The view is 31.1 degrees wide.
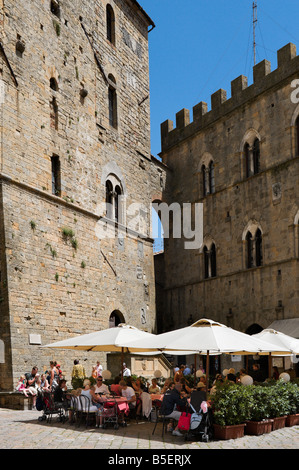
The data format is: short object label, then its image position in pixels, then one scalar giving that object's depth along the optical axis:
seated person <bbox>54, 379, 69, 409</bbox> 11.97
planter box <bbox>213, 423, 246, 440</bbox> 9.54
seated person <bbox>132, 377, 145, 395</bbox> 12.38
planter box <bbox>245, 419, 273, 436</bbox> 10.09
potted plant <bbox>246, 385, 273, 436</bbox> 10.11
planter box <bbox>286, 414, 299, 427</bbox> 11.23
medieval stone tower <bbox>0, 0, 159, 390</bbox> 15.96
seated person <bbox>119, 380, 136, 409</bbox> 11.70
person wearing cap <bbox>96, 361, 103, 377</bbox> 16.30
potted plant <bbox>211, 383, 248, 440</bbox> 9.58
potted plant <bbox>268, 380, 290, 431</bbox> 10.68
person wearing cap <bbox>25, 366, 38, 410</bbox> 14.11
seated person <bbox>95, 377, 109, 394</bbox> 11.66
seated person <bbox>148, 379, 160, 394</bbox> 12.97
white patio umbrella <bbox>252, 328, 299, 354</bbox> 13.12
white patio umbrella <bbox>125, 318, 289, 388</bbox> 9.98
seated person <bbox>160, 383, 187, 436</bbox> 10.23
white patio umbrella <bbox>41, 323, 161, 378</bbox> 11.43
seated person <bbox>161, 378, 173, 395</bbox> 12.42
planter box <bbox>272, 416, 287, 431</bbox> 10.72
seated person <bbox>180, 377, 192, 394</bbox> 11.88
